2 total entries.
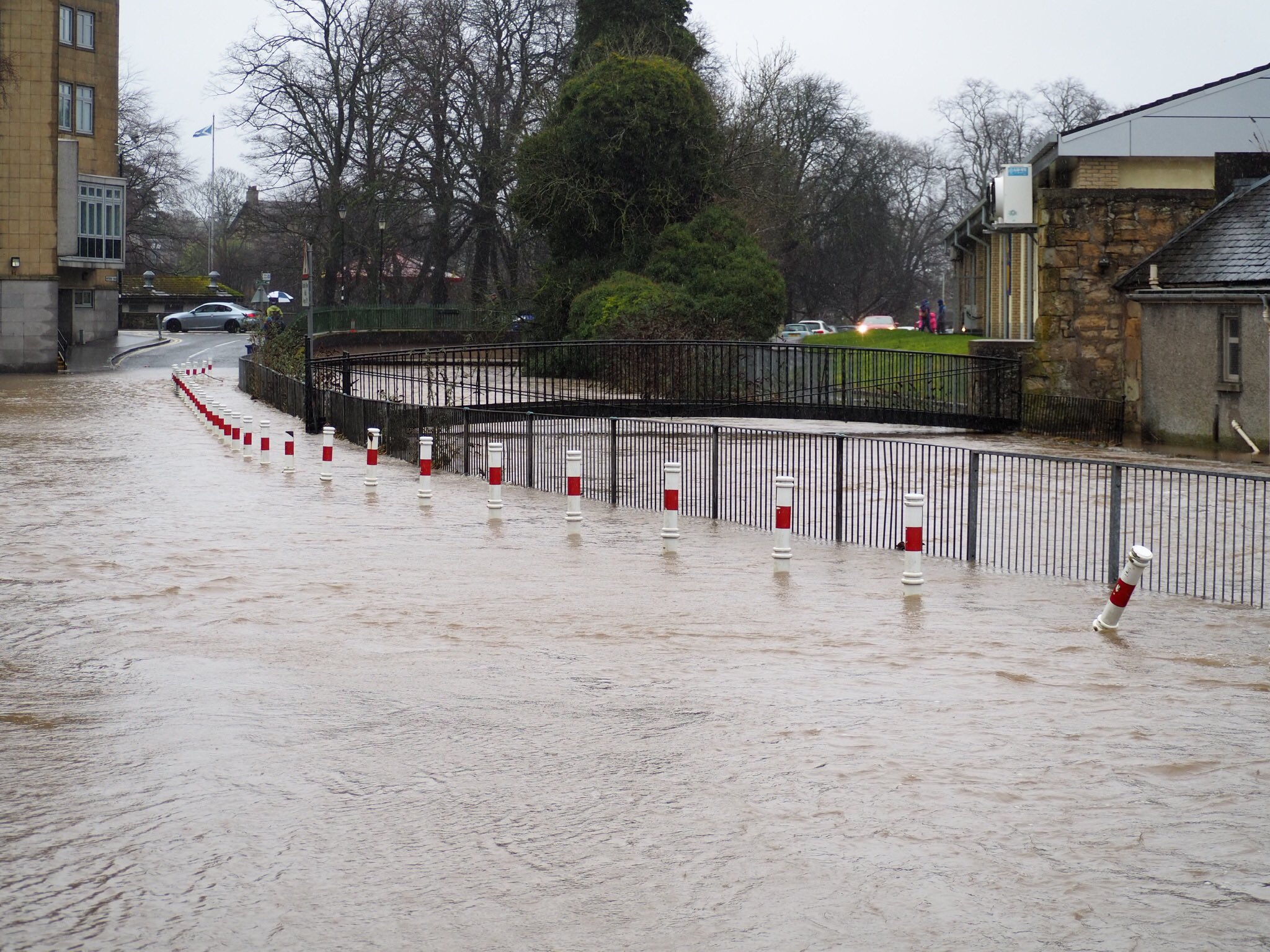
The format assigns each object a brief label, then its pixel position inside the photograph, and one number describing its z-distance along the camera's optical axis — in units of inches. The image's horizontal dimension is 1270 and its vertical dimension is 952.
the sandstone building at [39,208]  2314.2
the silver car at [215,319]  3366.1
